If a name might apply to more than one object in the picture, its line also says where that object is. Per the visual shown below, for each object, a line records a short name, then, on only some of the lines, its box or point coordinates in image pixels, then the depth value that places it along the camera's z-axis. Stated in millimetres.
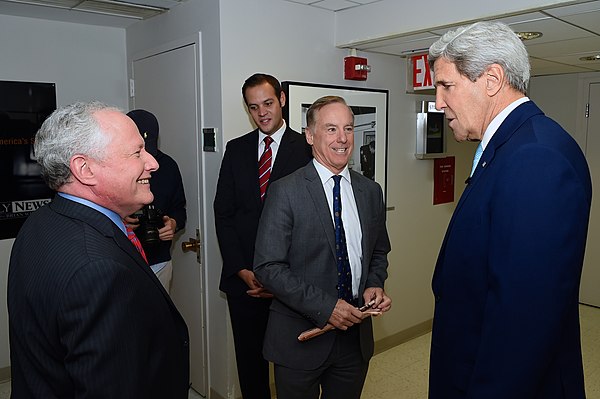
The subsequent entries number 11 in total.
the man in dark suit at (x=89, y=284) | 1051
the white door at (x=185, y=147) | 2900
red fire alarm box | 3148
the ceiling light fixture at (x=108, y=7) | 2785
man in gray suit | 1859
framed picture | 3030
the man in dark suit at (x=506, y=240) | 1063
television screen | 3115
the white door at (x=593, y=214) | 4527
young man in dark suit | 2484
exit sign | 3379
